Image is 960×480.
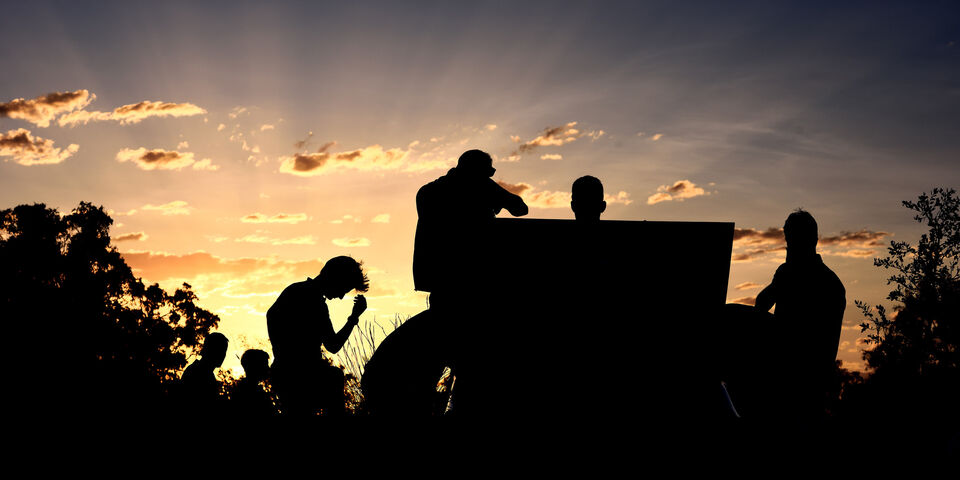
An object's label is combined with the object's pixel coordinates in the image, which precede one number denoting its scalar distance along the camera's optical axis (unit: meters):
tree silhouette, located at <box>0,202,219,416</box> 29.59
